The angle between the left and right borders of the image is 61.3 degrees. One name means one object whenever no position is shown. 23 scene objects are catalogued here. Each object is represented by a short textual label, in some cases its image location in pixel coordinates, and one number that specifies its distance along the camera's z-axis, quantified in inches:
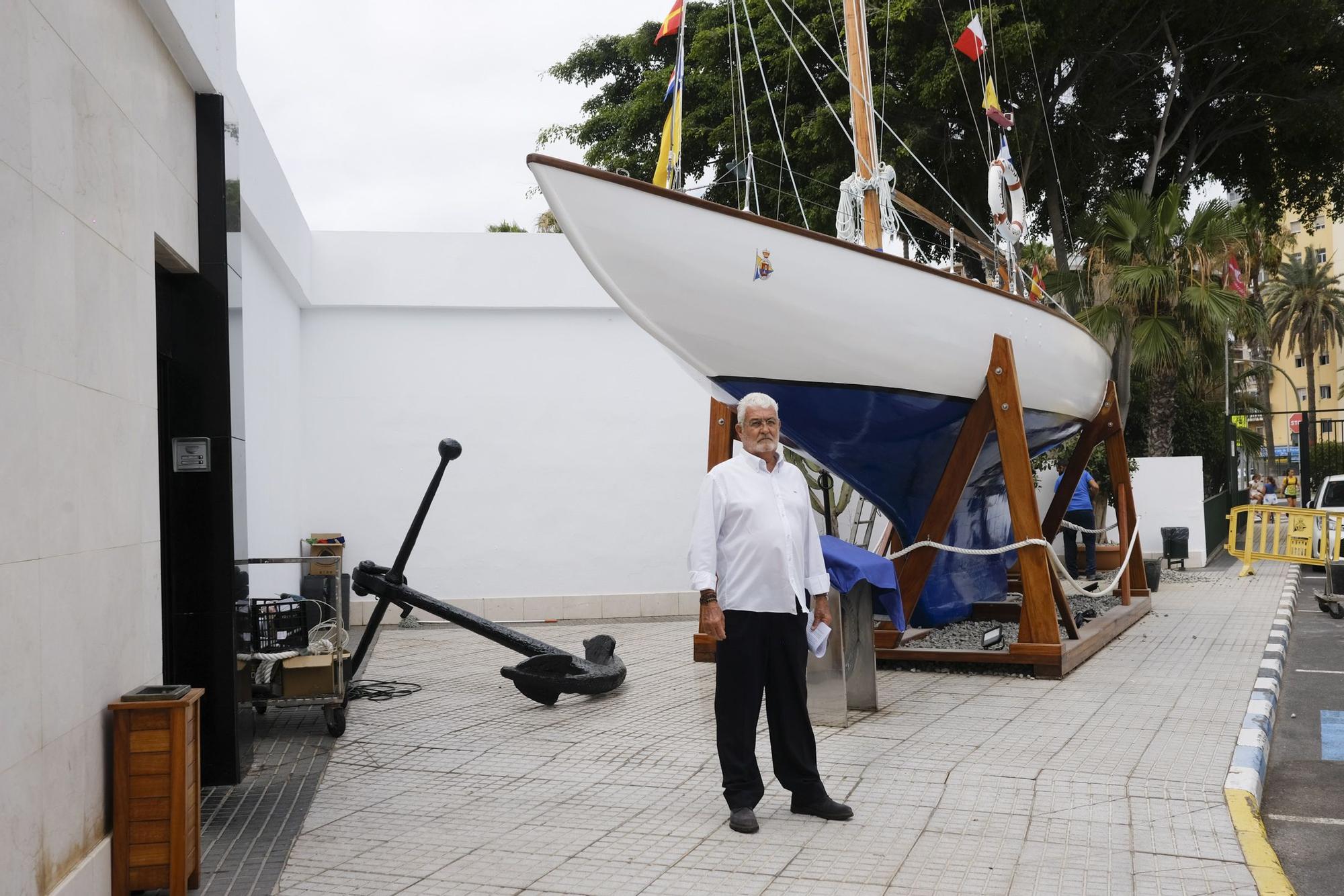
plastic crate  233.3
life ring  363.9
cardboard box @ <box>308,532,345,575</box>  336.4
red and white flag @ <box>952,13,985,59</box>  362.6
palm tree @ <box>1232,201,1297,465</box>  736.3
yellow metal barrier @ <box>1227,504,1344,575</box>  507.2
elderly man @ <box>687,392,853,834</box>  165.8
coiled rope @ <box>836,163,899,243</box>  324.2
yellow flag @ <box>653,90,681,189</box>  287.0
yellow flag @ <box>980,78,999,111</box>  380.2
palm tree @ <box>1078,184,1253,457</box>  606.9
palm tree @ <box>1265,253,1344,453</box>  1748.3
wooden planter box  136.6
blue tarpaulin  228.2
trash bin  611.8
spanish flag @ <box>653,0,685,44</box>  291.4
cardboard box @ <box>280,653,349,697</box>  228.5
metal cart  227.3
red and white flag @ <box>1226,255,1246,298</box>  617.3
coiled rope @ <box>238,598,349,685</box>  225.1
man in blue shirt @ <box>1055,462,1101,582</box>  531.8
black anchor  249.3
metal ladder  491.1
